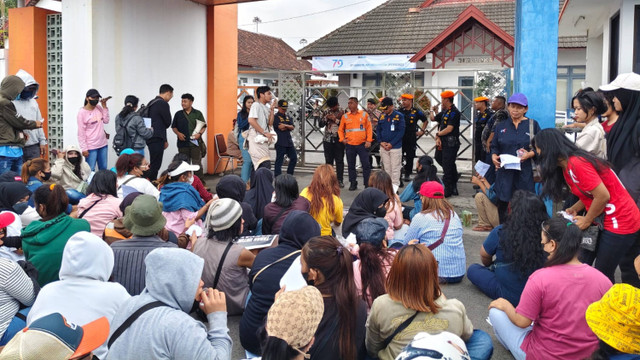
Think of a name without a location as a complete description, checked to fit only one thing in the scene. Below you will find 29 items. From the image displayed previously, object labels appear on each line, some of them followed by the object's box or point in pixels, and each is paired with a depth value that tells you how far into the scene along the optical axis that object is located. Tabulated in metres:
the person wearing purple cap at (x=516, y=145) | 7.02
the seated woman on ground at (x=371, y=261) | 4.26
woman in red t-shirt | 4.57
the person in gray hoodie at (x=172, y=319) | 2.70
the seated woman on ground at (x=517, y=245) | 4.71
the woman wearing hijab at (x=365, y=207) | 5.59
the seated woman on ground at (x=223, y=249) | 4.77
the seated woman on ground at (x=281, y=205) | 5.80
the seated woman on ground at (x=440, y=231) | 5.71
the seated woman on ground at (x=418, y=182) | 7.44
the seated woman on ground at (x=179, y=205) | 6.07
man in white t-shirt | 9.96
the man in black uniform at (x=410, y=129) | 11.18
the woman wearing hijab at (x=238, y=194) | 5.82
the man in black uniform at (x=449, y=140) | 10.27
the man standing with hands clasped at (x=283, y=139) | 10.77
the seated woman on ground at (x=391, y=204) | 6.36
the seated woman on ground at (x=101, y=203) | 5.57
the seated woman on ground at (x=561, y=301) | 3.67
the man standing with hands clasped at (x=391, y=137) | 10.55
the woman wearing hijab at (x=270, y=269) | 4.02
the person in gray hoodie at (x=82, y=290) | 3.29
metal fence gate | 11.97
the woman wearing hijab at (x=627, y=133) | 4.77
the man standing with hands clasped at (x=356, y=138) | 10.85
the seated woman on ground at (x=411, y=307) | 3.44
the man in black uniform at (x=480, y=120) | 10.27
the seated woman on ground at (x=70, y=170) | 7.69
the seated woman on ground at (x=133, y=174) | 6.61
